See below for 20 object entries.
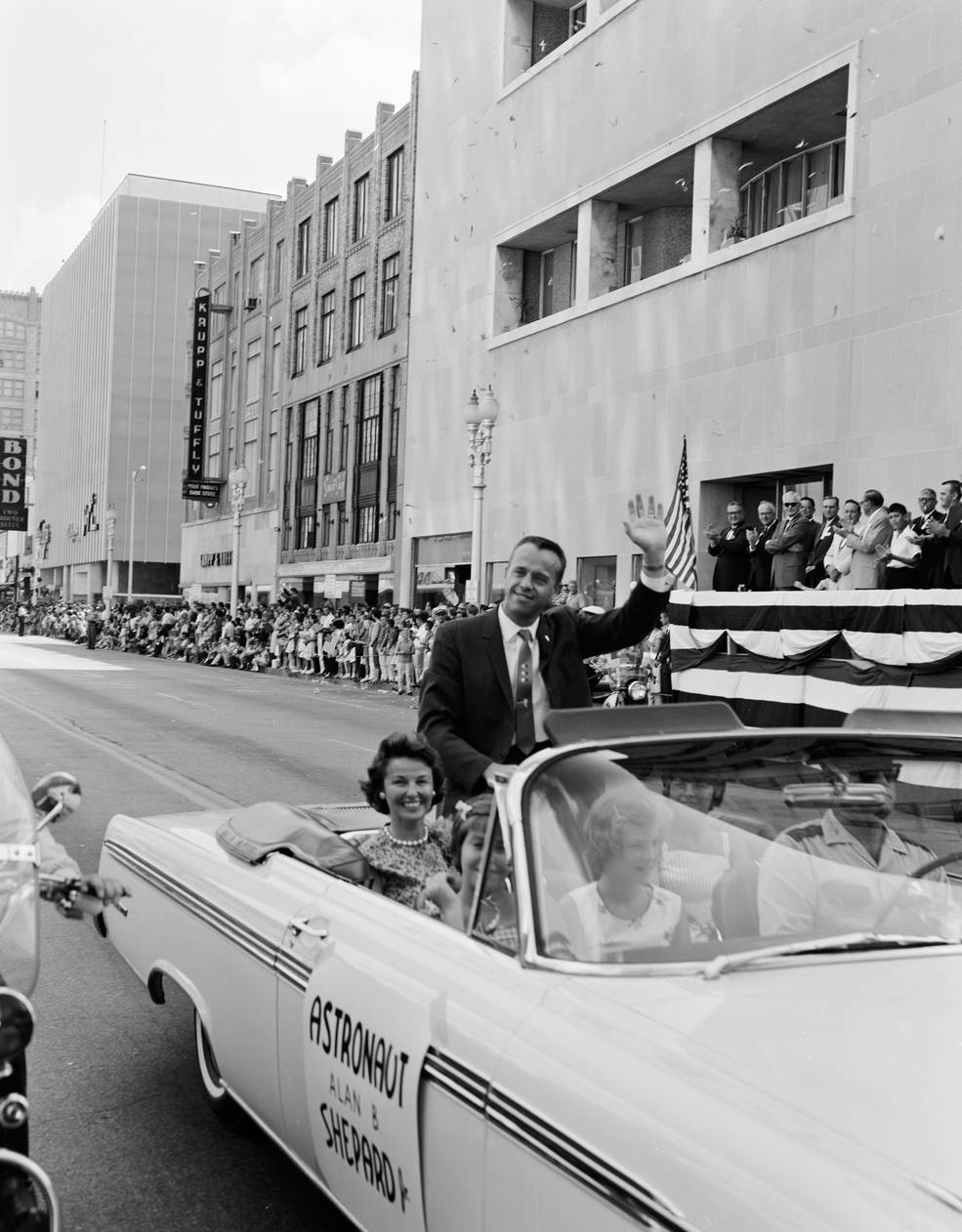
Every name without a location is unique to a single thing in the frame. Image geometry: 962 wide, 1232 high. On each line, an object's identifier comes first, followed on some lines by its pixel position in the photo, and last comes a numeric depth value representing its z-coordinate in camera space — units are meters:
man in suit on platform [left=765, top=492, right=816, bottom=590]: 18.05
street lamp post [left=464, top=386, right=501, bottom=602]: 25.05
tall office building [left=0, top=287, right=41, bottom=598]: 172.25
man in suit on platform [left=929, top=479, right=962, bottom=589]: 14.77
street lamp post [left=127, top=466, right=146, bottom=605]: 84.25
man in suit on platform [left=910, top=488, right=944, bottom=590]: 15.16
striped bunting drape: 12.35
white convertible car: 2.08
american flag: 17.64
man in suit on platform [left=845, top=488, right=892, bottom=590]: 15.91
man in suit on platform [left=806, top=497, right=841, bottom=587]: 17.16
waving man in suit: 4.71
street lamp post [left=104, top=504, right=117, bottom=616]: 72.09
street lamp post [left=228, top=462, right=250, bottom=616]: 43.31
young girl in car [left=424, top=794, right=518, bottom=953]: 2.91
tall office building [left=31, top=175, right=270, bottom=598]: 96.81
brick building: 47.03
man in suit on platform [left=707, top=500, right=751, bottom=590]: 19.78
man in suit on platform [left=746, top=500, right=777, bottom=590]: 19.03
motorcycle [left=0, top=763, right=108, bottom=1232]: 2.43
